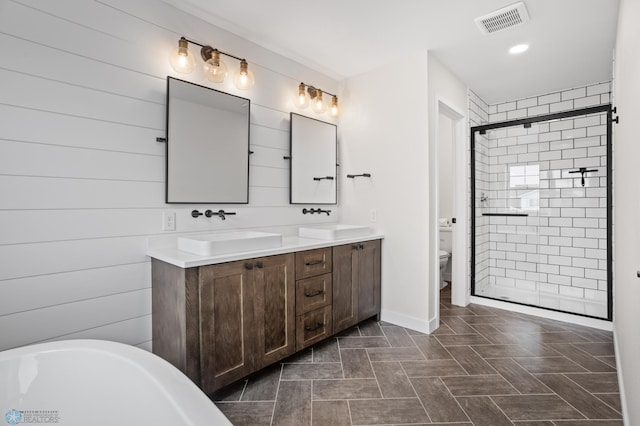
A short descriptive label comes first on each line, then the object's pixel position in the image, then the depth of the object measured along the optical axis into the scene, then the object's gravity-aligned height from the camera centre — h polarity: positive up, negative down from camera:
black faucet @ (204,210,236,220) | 2.29 -0.01
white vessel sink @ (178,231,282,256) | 1.83 -0.21
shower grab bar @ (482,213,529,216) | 3.62 -0.03
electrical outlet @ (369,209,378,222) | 3.18 -0.04
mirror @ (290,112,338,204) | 2.95 +0.51
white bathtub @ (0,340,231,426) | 1.13 -0.68
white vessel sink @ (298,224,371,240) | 2.64 -0.20
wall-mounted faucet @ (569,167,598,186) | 3.42 +0.46
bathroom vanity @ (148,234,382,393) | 1.73 -0.62
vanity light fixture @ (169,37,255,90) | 2.13 +1.09
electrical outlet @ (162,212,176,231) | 2.09 -0.07
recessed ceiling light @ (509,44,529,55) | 2.70 +1.47
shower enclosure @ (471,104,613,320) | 3.39 +0.03
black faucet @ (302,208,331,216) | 3.06 +0.00
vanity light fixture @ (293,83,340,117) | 2.95 +1.13
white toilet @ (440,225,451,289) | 4.30 -0.48
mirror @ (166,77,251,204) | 2.13 +0.50
